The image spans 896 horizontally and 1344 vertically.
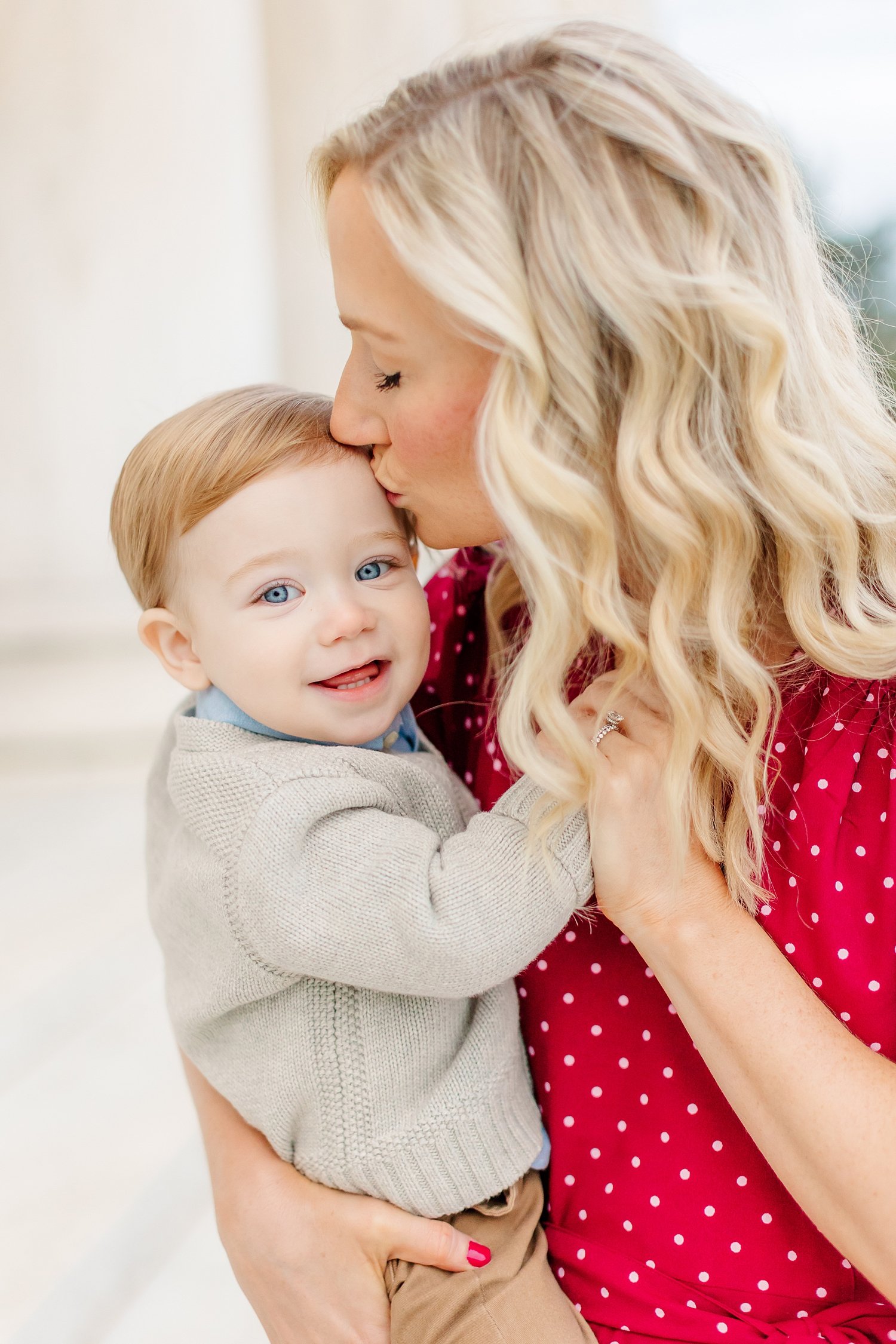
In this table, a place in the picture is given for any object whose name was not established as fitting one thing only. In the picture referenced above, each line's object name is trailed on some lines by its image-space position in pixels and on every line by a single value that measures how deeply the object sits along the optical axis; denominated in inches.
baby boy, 34.3
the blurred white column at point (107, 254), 97.2
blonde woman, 32.4
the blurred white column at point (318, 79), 89.7
